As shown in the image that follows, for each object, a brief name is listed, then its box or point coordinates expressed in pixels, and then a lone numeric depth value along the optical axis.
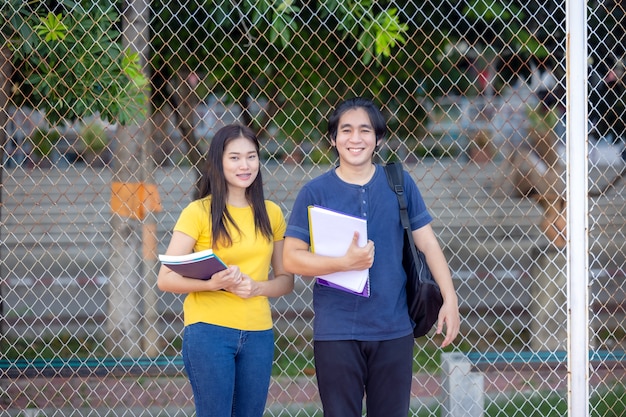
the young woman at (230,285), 5.23
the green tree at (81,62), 7.88
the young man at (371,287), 5.20
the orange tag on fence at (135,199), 8.51
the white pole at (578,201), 6.00
